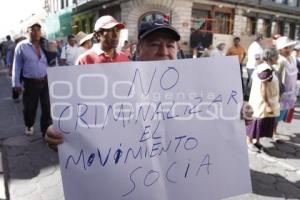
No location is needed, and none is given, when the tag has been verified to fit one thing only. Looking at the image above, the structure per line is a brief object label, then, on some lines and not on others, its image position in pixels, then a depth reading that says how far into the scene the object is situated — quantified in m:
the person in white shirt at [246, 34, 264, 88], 5.39
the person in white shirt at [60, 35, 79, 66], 5.24
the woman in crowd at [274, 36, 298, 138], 3.55
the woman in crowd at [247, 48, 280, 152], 3.13
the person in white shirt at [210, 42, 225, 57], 6.02
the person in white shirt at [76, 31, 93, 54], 4.41
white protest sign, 0.99
